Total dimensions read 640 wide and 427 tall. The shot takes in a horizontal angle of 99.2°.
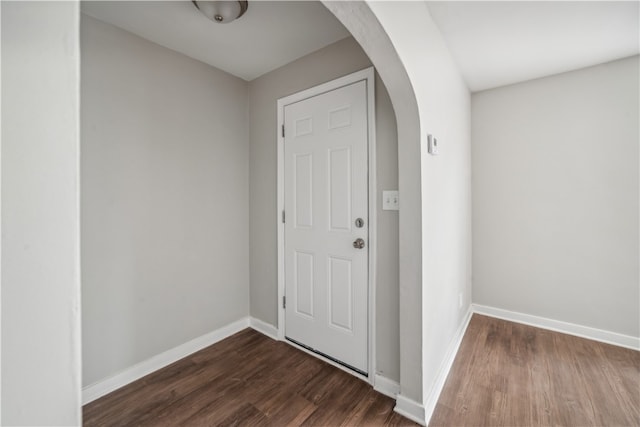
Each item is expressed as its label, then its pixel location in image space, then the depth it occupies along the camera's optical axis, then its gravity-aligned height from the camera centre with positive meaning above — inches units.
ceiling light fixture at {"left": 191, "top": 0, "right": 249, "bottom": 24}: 61.5 +47.3
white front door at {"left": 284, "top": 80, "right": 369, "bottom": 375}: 73.9 -3.4
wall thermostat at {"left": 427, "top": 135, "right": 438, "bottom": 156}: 61.8 +15.3
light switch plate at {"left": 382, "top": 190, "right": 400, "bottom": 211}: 65.7 +2.6
